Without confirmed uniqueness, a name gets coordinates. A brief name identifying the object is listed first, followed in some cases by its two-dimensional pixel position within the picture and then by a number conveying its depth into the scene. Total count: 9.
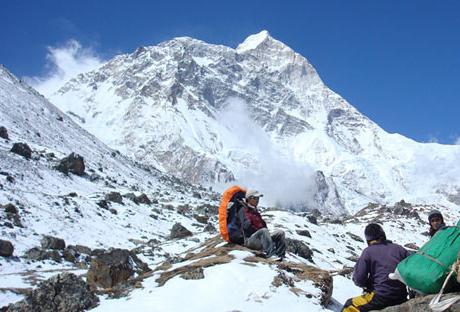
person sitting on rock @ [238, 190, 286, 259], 13.09
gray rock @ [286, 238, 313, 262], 18.30
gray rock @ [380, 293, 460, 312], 6.11
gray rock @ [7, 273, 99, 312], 10.45
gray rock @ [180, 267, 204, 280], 10.94
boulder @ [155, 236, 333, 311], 10.46
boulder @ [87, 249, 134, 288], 15.61
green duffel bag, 6.43
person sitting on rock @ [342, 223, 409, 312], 7.88
